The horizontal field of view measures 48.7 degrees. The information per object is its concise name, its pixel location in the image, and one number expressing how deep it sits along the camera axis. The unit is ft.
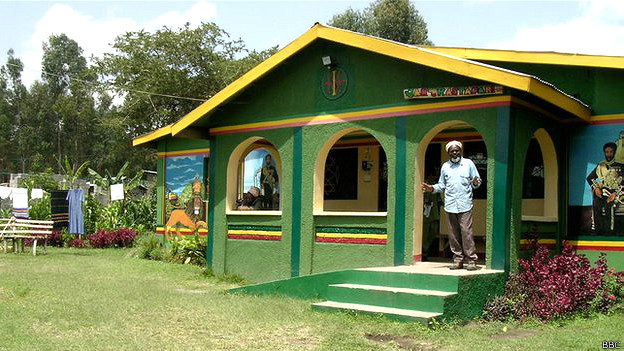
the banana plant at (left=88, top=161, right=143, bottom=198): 82.85
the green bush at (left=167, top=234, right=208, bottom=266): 54.24
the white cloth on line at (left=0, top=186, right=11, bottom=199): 99.17
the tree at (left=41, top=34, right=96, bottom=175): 190.60
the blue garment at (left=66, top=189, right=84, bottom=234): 71.05
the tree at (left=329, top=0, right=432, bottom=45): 149.59
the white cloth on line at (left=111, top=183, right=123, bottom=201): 78.59
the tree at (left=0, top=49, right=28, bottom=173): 188.85
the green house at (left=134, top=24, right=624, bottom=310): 32.96
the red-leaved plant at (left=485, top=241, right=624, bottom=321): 30.37
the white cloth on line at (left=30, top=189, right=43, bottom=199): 85.81
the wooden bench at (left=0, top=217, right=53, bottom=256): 60.85
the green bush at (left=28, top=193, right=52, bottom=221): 78.59
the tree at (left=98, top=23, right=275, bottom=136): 111.96
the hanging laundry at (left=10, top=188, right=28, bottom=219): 71.92
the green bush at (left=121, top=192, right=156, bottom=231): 81.41
